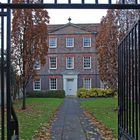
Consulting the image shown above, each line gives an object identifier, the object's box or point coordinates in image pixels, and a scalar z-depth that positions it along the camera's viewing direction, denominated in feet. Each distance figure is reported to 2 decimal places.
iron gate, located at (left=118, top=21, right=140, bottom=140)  7.53
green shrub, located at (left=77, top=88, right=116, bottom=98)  72.01
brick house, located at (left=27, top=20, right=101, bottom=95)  79.65
